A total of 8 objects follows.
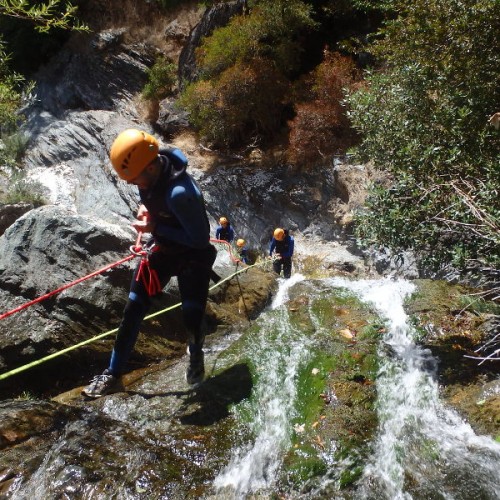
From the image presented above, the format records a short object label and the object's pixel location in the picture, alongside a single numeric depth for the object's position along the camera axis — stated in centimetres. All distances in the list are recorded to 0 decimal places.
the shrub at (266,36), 1216
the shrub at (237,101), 1228
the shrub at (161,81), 1605
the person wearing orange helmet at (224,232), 1028
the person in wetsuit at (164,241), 341
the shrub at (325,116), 1093
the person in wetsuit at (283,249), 934
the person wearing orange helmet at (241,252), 1014
